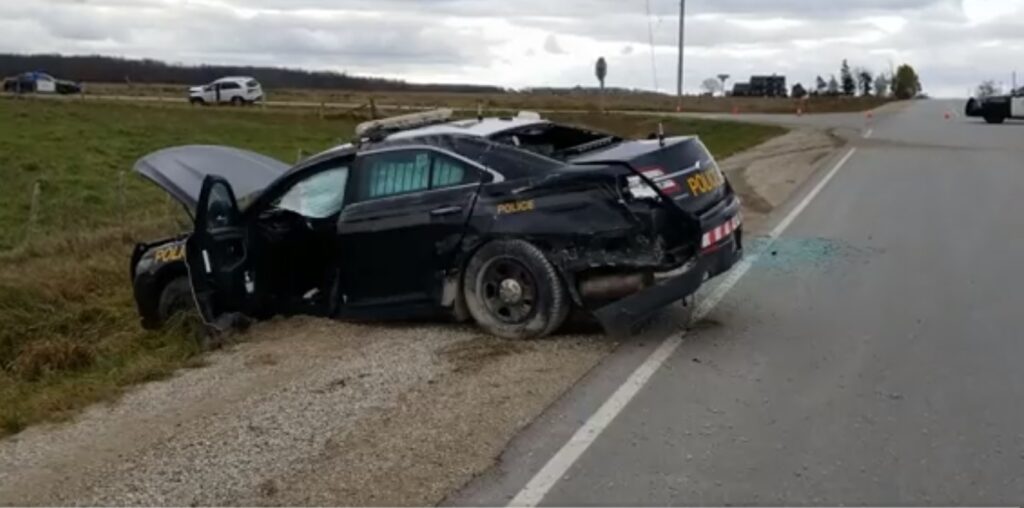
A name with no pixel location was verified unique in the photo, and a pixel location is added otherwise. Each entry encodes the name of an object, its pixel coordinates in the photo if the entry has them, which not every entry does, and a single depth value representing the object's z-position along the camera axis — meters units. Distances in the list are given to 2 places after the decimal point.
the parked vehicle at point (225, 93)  60.84
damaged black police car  7.51
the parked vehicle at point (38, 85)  71.44
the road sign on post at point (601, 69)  34.91
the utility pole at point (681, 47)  66.56
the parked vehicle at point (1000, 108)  40.31
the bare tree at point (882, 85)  102.81
